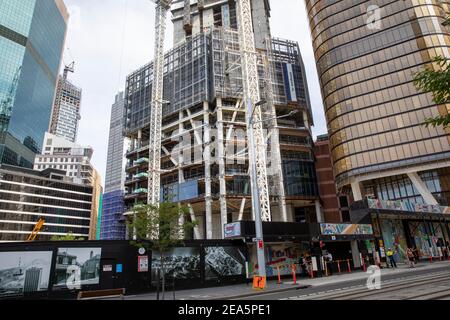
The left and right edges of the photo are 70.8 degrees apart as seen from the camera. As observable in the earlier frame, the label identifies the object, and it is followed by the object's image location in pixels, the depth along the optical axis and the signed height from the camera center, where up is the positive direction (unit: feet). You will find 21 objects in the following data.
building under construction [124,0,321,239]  235.61 +106.29
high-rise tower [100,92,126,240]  516.04 +94.77
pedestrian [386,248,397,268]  102.93 +0.50
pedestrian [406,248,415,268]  100.68 -0.18
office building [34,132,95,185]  492.54 +173.13
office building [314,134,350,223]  259.39 +54.79
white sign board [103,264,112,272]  71.82 +1.42
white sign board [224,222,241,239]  86.53 +9.98
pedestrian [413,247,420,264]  116.28 +0.60
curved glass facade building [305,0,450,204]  206.59 +108.55
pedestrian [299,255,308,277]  98.37 -1.02
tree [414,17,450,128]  33.37 +17.42
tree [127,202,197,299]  69.32 +9.71
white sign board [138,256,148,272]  75.61 +1.96
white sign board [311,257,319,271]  93.24 -0.18
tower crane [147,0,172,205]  237.25 +126.02
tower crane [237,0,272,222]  139.30 +81.65
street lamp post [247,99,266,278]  72.98 +9.52
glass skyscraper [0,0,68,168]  375.25 +252.56
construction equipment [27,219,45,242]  259.58 +40.15
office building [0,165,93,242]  335.47 +81.60
